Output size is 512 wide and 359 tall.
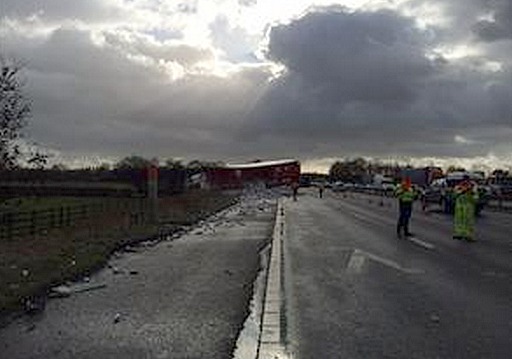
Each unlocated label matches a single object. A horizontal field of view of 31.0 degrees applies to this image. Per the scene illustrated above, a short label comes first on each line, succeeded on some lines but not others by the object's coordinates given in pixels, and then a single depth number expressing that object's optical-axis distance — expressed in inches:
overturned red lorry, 4581.7
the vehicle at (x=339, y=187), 5920.8
